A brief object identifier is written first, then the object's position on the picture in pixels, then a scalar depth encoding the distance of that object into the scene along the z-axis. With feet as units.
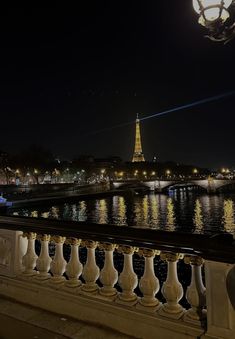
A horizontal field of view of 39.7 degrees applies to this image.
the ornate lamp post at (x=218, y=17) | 17.54
